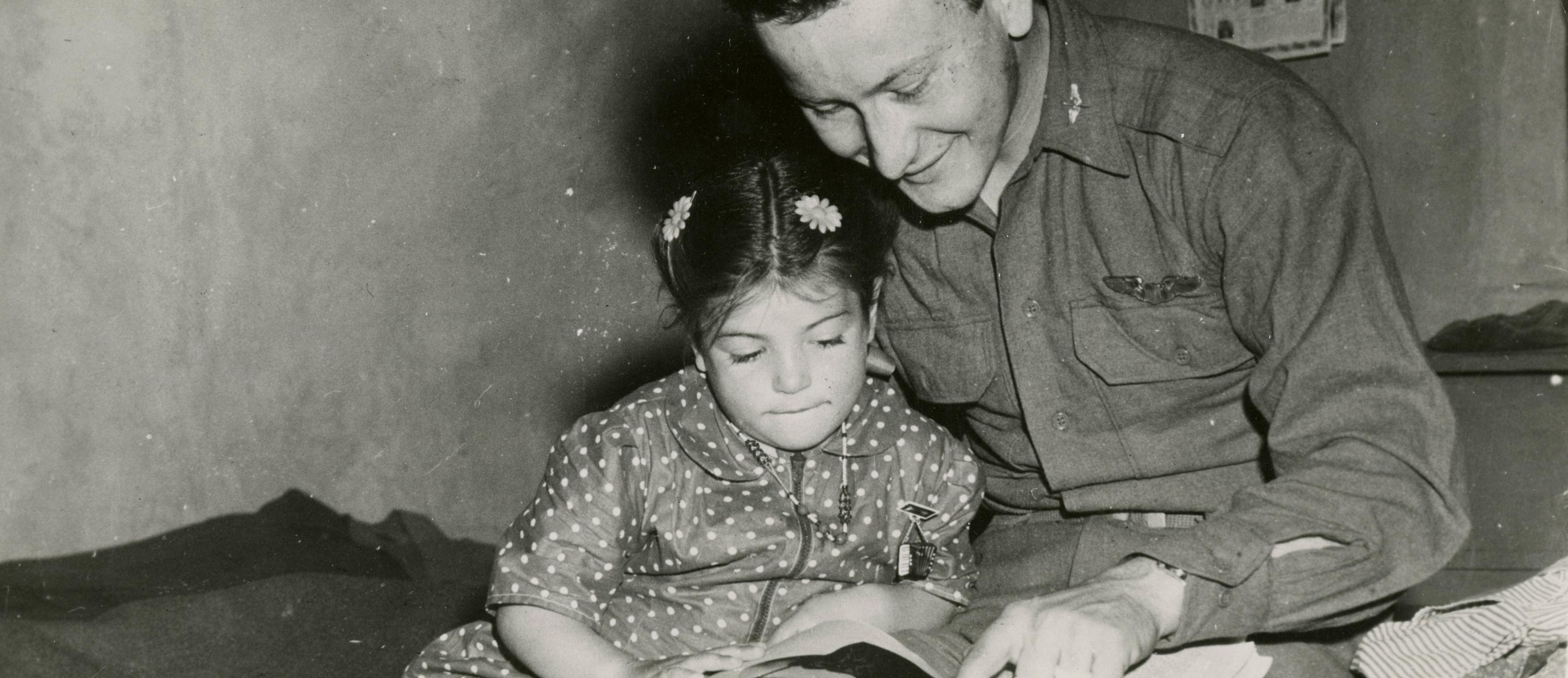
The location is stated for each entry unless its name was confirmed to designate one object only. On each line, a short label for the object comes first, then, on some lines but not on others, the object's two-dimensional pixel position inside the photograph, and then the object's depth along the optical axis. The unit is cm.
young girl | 185
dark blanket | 264
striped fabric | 143
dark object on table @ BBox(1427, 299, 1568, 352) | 337
